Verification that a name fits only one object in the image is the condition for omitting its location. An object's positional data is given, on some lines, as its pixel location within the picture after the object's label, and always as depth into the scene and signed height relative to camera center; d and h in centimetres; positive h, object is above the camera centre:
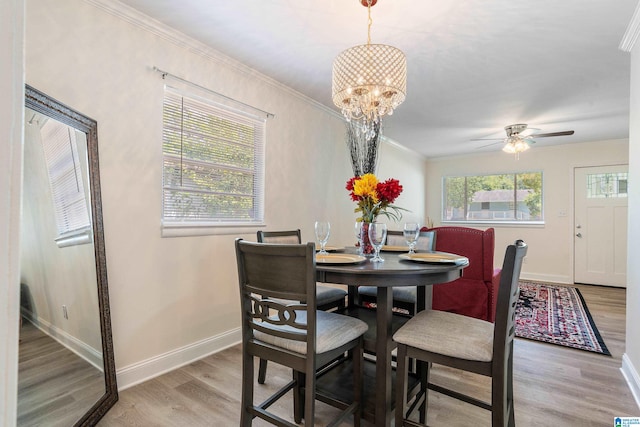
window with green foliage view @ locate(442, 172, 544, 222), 618 -5
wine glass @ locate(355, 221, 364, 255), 198 -21
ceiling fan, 448 +78
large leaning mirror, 142 -36
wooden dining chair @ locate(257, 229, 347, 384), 220 -69
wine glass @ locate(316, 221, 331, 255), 197 -19
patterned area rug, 294 -138
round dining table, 144 -38
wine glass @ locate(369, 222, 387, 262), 179 -19
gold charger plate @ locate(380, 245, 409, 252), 228 -37
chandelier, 201 +78
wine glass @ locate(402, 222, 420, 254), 192 -21
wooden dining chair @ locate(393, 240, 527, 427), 130 -63
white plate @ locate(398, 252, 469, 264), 166 -33
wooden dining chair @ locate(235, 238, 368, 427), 132 -58
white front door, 538 -56
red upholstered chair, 283 -72
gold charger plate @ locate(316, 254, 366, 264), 158 -31
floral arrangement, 188 +3
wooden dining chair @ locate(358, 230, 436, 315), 234 -69
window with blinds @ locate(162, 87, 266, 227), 243 +33
